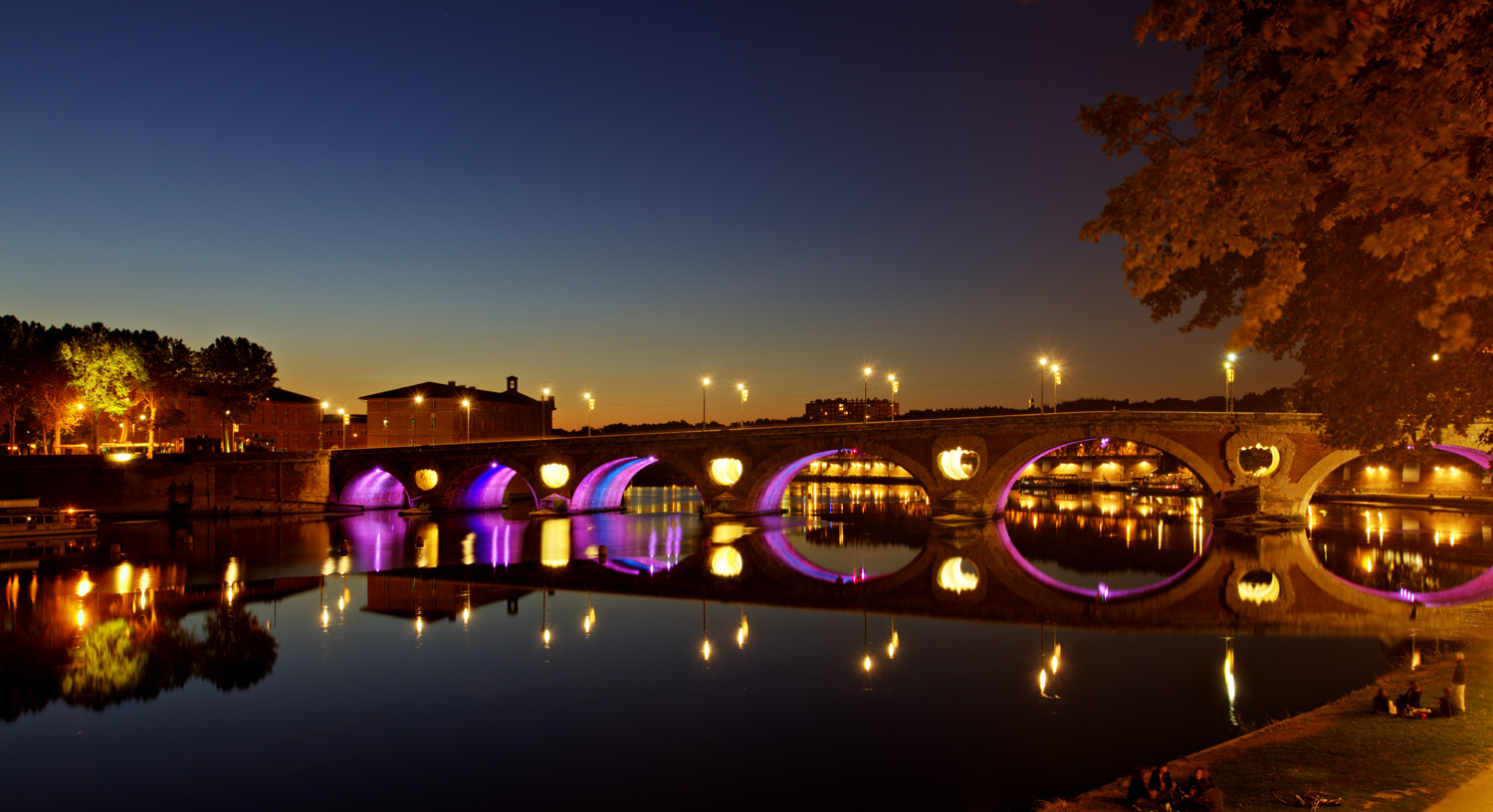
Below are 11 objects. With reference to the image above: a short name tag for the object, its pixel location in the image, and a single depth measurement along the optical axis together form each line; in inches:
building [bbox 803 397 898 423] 6715.6
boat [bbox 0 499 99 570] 1899.6
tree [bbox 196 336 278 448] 3531.0
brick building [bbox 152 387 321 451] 4392.2
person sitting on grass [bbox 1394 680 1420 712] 617.9
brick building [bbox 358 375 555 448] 4704.7
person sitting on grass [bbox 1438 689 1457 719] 596.1
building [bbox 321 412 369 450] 5423.2
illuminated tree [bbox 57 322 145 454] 2842.0
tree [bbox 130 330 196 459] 3112.7
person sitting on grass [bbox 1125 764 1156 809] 478.0
